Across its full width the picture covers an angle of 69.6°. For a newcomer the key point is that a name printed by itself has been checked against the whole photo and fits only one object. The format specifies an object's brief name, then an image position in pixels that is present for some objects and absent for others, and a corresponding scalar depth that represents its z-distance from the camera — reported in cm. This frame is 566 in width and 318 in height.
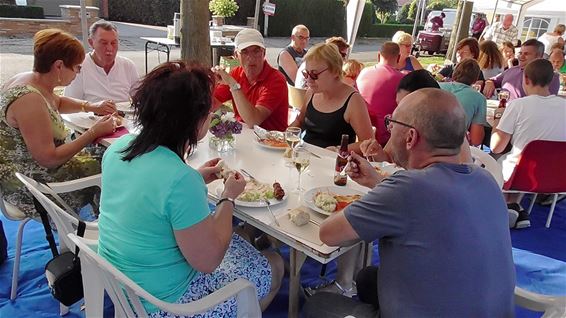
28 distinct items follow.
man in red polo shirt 293
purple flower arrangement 239
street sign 837
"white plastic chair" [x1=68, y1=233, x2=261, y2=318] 127
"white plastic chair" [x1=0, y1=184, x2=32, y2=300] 227
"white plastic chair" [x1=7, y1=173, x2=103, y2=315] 175
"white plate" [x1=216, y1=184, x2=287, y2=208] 176
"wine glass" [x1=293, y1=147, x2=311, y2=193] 198
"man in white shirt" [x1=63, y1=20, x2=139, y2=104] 350
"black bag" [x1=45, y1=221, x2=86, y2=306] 180
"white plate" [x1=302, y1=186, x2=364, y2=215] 174
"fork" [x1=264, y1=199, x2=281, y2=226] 165
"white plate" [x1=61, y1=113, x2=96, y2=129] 280
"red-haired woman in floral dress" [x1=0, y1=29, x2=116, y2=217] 210
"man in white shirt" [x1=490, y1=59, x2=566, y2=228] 316
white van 2062
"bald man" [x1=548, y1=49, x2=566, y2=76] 641
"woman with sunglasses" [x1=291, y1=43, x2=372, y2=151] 269
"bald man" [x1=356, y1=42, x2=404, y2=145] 380
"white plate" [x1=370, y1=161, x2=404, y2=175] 222
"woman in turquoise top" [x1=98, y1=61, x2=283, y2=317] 132
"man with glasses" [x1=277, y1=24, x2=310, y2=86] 543
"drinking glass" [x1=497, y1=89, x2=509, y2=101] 455
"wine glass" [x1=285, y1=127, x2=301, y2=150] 230
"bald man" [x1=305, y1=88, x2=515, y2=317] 118
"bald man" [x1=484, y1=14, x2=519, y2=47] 933
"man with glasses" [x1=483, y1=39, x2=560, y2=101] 493
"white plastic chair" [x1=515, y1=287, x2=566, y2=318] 143
